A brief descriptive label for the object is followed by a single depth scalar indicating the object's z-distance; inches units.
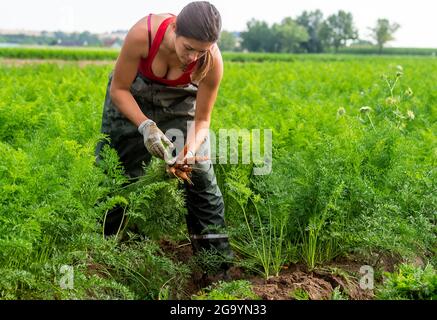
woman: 159.8
